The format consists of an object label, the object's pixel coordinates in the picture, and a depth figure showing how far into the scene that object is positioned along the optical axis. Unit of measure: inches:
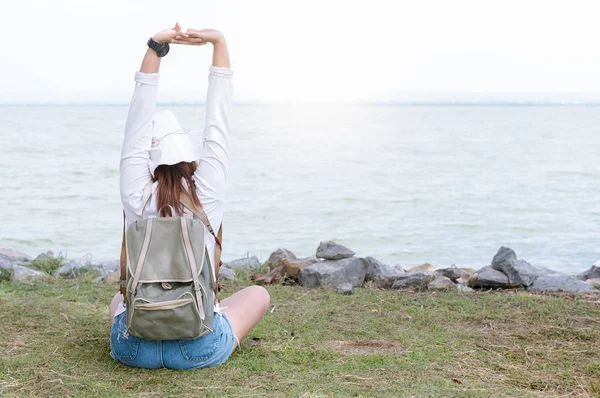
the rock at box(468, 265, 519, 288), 251.3
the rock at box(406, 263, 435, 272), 352.2
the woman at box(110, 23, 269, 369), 143.3
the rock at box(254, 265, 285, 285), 256.7
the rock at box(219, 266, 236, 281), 263.0
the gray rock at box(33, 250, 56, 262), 291.0
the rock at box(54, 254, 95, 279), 268.0
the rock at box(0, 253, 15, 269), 261.9
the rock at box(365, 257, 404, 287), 254.5
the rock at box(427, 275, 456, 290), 243.1
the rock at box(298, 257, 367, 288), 247.1
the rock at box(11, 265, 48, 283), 255.4
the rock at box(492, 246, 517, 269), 259.5
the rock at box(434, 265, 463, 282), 276.6
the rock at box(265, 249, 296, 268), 279.1
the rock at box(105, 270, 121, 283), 256.2
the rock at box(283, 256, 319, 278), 257.1
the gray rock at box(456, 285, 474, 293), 241.5
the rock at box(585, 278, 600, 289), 266.9
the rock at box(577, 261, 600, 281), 325.7
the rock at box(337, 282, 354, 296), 235.8
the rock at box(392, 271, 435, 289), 244.7
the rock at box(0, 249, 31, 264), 321.1
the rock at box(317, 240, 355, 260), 265.9
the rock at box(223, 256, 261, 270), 279.9
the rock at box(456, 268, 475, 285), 271.7
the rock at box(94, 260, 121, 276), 274.0
